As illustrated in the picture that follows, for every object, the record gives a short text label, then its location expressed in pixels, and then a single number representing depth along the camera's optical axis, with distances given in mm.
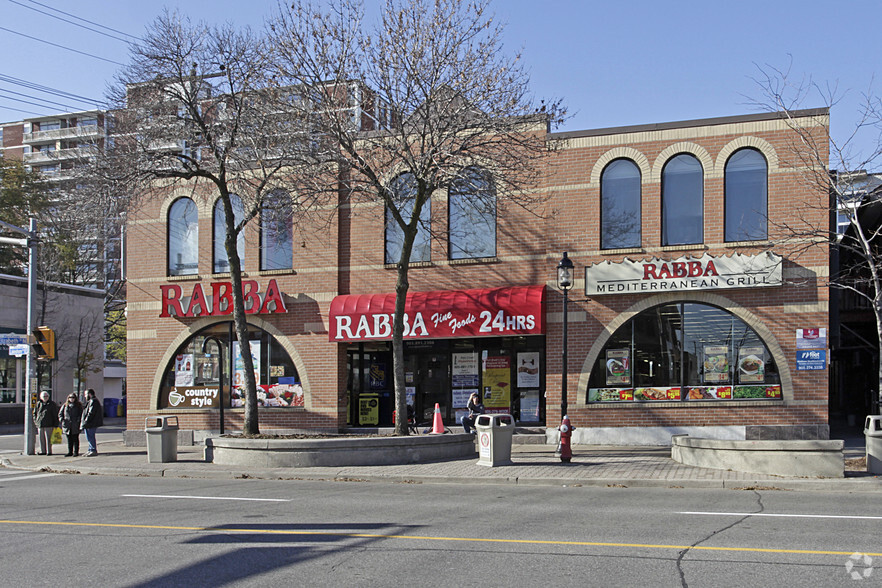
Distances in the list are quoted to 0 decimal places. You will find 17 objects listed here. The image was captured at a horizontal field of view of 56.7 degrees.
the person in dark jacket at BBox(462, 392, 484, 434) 20781
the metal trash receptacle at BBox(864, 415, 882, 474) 14266
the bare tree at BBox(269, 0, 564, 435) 17172
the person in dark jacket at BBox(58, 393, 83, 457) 20797
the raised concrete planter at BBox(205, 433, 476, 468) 17047
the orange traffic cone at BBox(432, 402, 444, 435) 20438
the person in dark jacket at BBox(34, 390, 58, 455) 21297
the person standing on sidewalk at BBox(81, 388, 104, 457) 20859
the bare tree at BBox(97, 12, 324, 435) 18375
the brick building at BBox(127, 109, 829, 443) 19953
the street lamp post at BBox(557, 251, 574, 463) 16922
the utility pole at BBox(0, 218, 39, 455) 21211
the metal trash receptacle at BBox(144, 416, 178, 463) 18531
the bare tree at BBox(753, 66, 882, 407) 16125
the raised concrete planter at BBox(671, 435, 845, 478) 14000
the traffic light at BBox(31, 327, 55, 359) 21453
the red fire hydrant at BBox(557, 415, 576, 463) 16906
